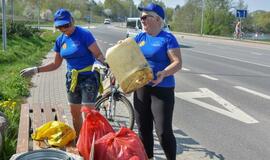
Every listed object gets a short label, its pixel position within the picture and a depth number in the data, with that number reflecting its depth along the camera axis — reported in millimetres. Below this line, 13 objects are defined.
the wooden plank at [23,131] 3782
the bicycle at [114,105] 6039
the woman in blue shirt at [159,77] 3861
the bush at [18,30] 23928
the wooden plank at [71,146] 3741
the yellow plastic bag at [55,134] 3911
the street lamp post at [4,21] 15733
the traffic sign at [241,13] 40112
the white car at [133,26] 27016
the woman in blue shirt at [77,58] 4480
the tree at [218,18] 64375
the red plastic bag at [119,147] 3350
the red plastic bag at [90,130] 3595
